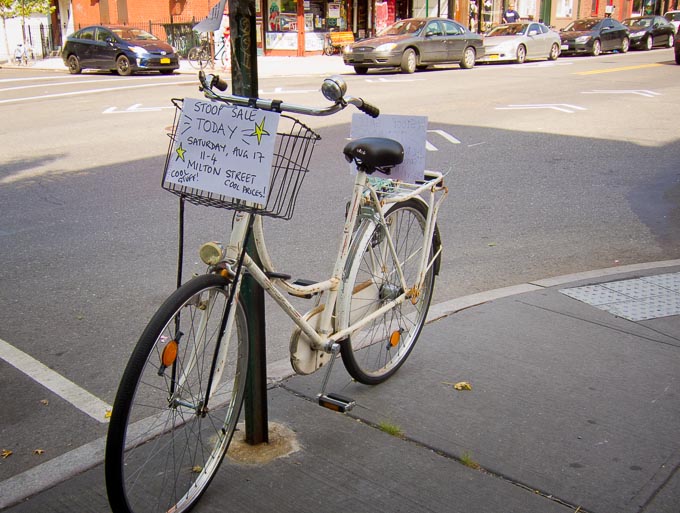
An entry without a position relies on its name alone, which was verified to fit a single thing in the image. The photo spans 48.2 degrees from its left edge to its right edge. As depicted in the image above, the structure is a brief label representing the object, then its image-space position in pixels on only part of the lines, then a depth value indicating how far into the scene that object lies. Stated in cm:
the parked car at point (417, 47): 2196
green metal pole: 295
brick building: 3203
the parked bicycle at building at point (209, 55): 2628
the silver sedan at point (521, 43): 2677
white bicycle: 276
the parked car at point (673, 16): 3939
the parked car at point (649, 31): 3412
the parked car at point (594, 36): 3045
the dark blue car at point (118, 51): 2295
